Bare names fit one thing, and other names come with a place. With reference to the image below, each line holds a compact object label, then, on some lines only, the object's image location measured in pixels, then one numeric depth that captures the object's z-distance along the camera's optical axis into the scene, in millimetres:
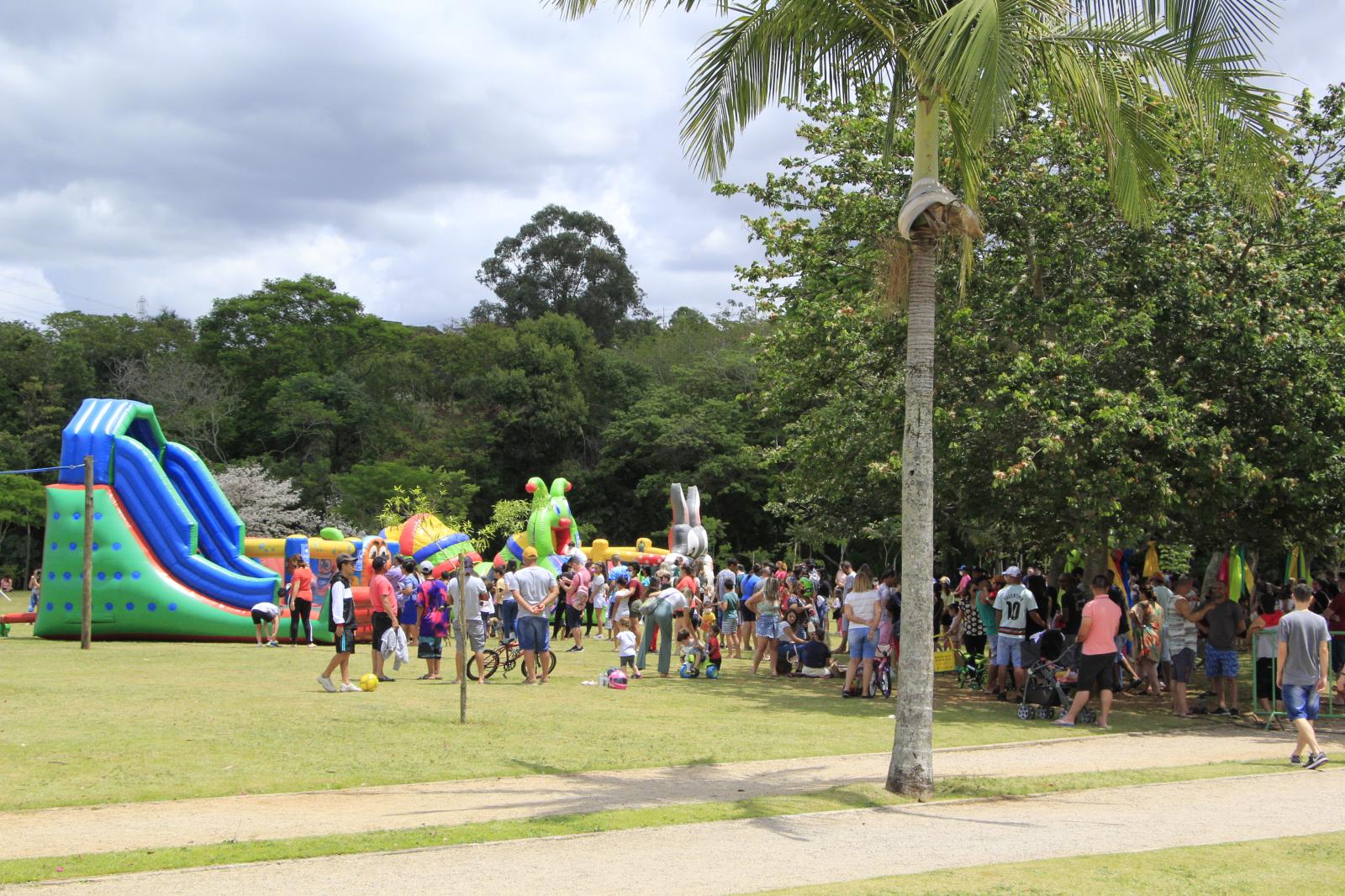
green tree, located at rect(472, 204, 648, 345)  68375
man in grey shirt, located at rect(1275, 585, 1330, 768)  10320
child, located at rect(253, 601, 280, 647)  20484
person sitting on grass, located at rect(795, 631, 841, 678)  17406
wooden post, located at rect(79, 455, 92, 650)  18516
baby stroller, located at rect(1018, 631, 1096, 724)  13188
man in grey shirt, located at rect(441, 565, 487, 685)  14508
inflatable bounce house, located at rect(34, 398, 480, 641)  20578
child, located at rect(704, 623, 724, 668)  16578
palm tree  8266
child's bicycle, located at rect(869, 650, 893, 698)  14719
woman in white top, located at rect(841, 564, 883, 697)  14469
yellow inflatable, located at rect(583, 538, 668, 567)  33062
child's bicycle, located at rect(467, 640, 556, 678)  15633
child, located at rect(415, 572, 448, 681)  15039
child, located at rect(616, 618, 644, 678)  15734
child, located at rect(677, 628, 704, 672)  16812
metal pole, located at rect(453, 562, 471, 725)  11008
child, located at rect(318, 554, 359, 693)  13453
